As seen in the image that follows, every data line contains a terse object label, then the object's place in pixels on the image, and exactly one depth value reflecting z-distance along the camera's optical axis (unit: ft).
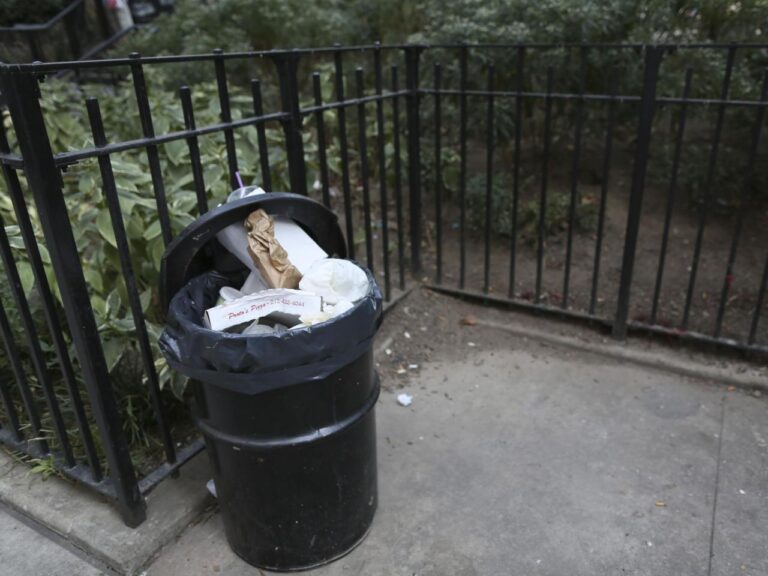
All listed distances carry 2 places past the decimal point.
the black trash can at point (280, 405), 5.69
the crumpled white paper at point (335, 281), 6.36
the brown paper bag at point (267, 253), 6.25
